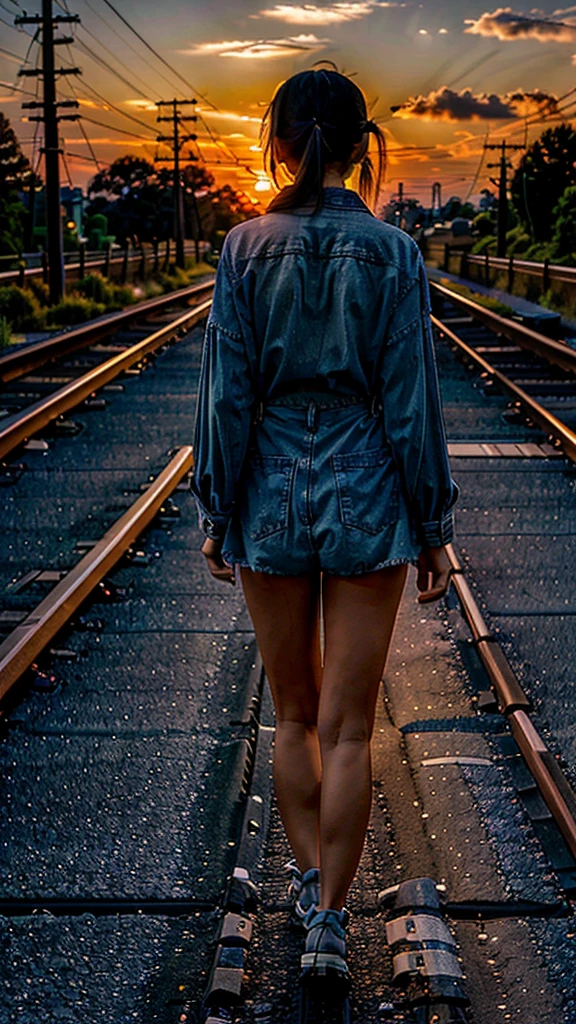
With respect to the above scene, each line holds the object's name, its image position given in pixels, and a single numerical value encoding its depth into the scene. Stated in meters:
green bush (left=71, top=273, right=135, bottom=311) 33.22
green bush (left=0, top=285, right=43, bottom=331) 25.45
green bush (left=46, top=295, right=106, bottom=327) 27.59
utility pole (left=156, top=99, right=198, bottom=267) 69.02
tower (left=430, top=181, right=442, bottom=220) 171.45
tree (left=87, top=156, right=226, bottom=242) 122.31
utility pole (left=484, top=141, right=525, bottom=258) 61.78
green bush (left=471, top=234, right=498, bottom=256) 74.81
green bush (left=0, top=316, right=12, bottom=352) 20.47
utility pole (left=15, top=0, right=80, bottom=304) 29.62
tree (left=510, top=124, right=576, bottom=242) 67.69
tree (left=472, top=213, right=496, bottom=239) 105.00
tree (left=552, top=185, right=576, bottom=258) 50.97
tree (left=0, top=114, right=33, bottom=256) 65.38
